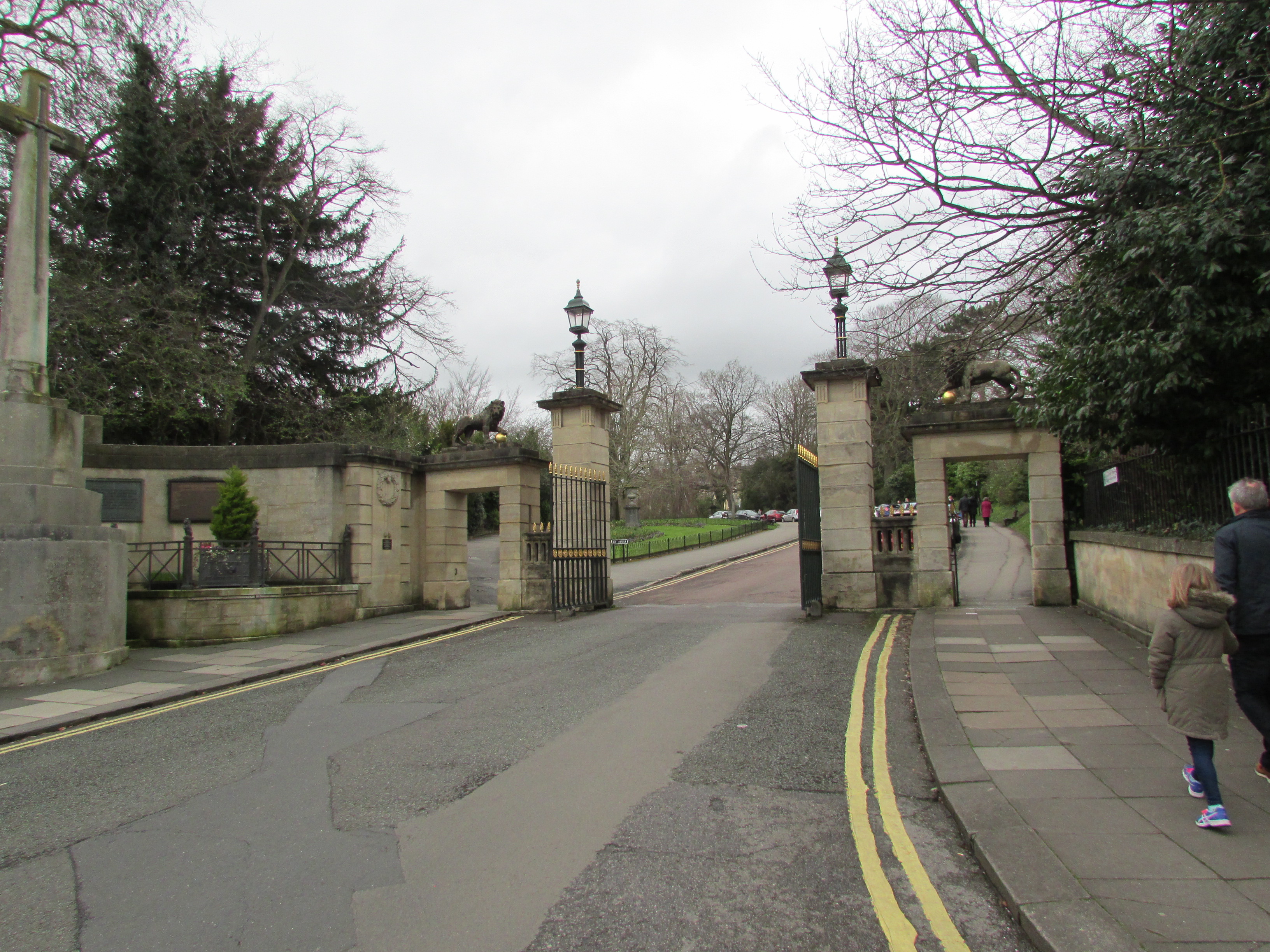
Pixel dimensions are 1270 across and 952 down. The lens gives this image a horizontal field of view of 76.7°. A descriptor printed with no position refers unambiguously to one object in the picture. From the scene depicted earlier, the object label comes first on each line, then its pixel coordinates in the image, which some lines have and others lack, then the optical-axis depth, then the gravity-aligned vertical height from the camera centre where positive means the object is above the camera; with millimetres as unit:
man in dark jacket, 4227 -476
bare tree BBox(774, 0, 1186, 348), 6766 +3428
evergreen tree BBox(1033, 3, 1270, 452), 6570 +2243
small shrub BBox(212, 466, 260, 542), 13367 +152
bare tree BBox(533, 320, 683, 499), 45719 +7448
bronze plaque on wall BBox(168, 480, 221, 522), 13953 +374
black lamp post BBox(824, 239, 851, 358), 8523 +2779
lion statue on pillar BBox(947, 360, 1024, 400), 12570 +2040
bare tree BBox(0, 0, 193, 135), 16672 +10352
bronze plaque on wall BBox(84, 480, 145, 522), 13523 +423
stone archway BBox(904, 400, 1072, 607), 12430 +436
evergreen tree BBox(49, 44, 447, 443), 17562 +6708
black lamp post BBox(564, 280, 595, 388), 14617 +3606
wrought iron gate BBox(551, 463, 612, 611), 14227 -473
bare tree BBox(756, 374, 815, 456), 57312 +6969
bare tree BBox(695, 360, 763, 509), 60031 +6271
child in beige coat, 3977 -861
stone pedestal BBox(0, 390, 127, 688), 9070 -397
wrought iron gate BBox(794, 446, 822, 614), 12883 -250
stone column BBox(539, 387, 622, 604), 14961 +1589
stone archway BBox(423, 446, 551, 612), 14742 -82
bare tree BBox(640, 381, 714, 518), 50531 +3400
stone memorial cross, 9852 +3442
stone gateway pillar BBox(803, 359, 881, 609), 12945 +395
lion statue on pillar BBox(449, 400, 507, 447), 15688 +1838
